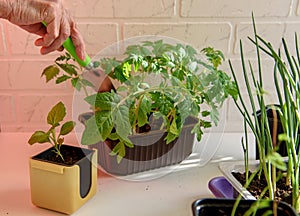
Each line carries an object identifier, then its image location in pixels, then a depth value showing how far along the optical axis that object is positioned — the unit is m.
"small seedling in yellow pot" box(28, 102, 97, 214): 0.64
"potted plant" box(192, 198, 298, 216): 0.48
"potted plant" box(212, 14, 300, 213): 0.56
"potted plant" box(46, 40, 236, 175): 0.67
